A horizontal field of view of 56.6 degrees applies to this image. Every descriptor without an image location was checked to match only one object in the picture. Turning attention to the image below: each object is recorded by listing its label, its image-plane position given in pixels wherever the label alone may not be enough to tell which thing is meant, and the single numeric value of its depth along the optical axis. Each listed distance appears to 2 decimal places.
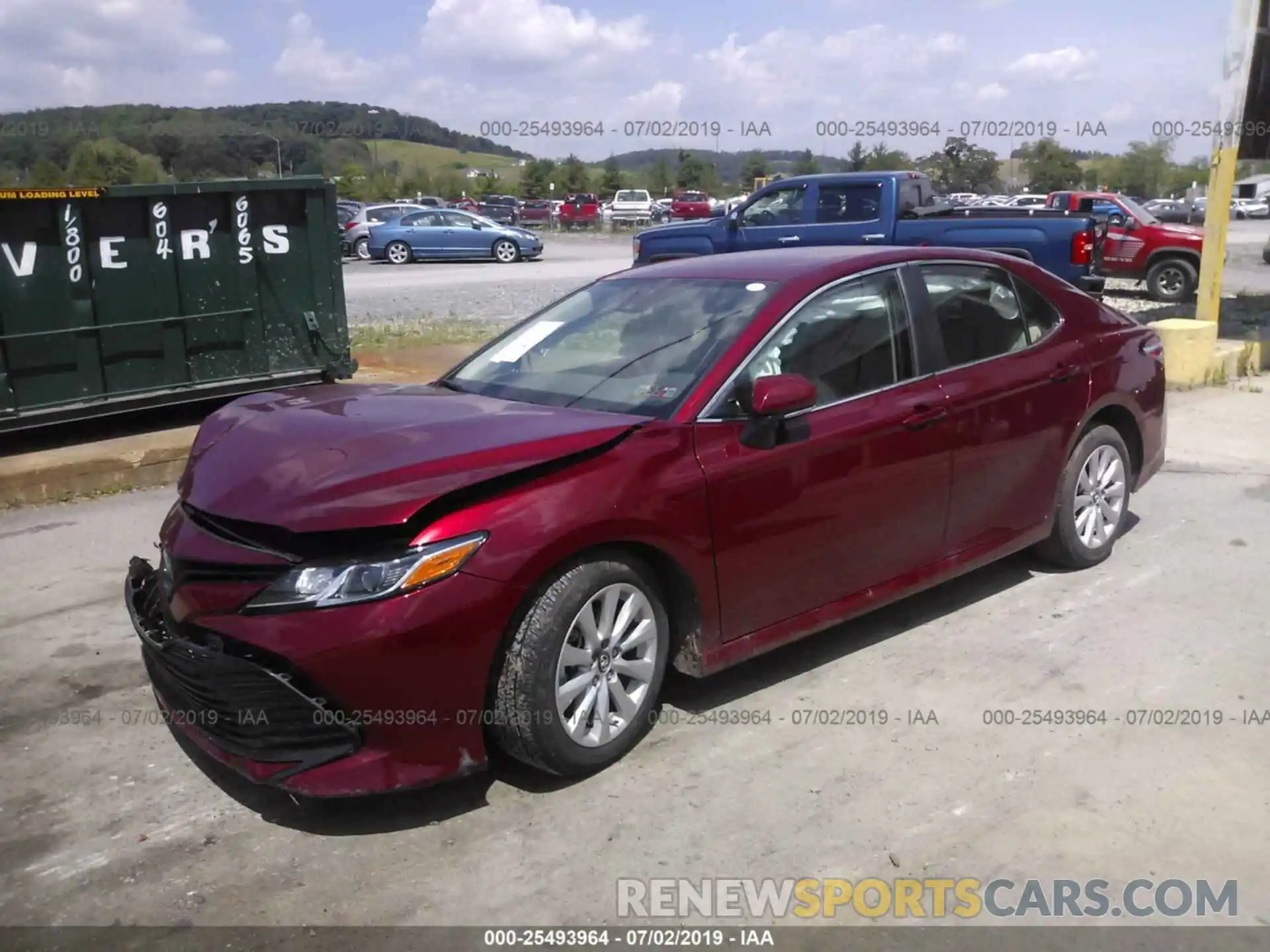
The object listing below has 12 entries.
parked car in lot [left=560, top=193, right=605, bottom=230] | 48.53
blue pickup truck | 12.80
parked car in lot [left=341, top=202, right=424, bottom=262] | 31.33
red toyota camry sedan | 3.35
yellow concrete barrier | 10.72
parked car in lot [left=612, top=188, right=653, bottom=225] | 48.31
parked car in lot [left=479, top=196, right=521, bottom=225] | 47.53
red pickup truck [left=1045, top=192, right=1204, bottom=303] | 18.25
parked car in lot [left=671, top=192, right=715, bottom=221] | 43.88
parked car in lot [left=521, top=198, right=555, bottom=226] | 50.22
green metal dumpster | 7.68
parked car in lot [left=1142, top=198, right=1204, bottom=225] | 35.16
